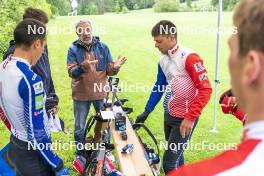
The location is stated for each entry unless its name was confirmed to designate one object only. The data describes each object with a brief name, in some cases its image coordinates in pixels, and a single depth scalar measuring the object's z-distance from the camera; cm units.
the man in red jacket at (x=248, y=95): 68
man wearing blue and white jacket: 229
